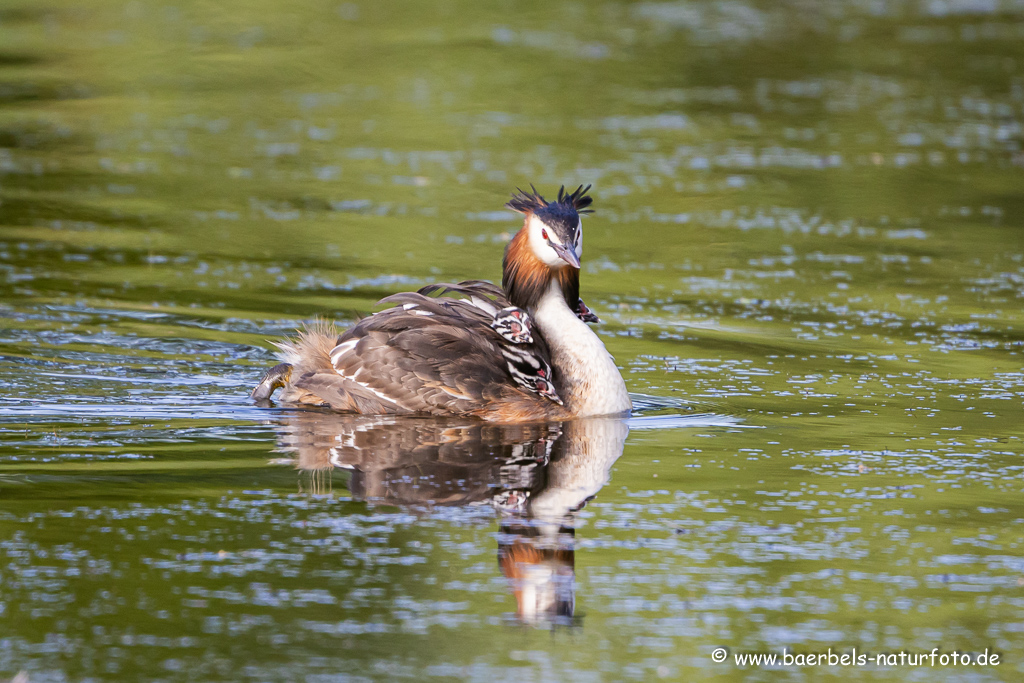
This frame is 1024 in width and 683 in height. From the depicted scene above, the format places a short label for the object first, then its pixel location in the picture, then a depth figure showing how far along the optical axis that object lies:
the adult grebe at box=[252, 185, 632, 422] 17.84
